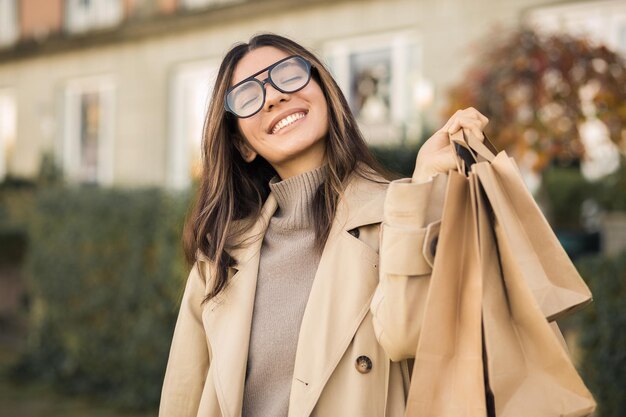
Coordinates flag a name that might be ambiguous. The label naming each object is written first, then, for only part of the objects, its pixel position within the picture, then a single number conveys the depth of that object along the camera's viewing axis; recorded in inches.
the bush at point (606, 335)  147.8
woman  67.6
